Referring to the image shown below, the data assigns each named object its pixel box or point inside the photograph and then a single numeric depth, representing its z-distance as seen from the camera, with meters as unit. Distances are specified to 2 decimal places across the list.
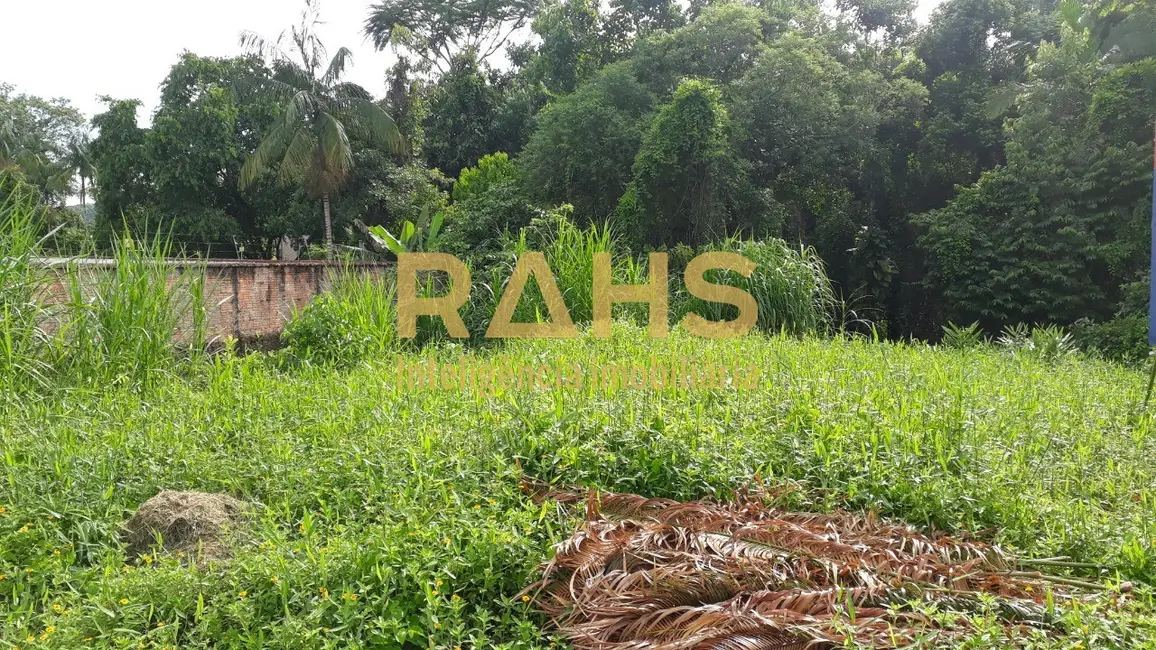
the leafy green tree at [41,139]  23.23
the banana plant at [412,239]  9.12
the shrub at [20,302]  4.44
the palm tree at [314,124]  17.03
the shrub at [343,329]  6.19
